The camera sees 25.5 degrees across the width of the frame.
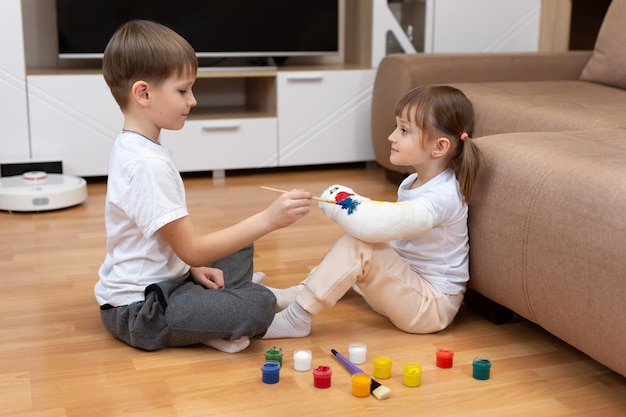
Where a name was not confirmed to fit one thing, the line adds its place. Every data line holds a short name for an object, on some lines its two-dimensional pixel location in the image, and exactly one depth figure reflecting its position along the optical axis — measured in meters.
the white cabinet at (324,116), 4.78
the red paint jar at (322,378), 2.79
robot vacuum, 4.16
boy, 2.90
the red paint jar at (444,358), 2.90
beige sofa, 2.67
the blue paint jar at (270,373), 2.81
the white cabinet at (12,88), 4.36
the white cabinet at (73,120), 4.46
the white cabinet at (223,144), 4.63
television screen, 4.57
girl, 2.97
